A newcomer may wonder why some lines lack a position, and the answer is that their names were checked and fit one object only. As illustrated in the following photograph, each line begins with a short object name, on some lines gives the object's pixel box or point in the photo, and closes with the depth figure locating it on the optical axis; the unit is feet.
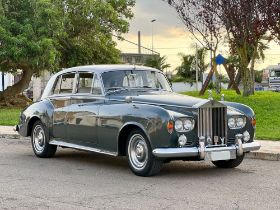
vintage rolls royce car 29.91
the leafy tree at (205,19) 88.17
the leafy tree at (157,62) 241.35
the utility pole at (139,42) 199.21
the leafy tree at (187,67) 243.60
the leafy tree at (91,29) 110.73
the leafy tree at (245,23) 81.00
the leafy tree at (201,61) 235.61
